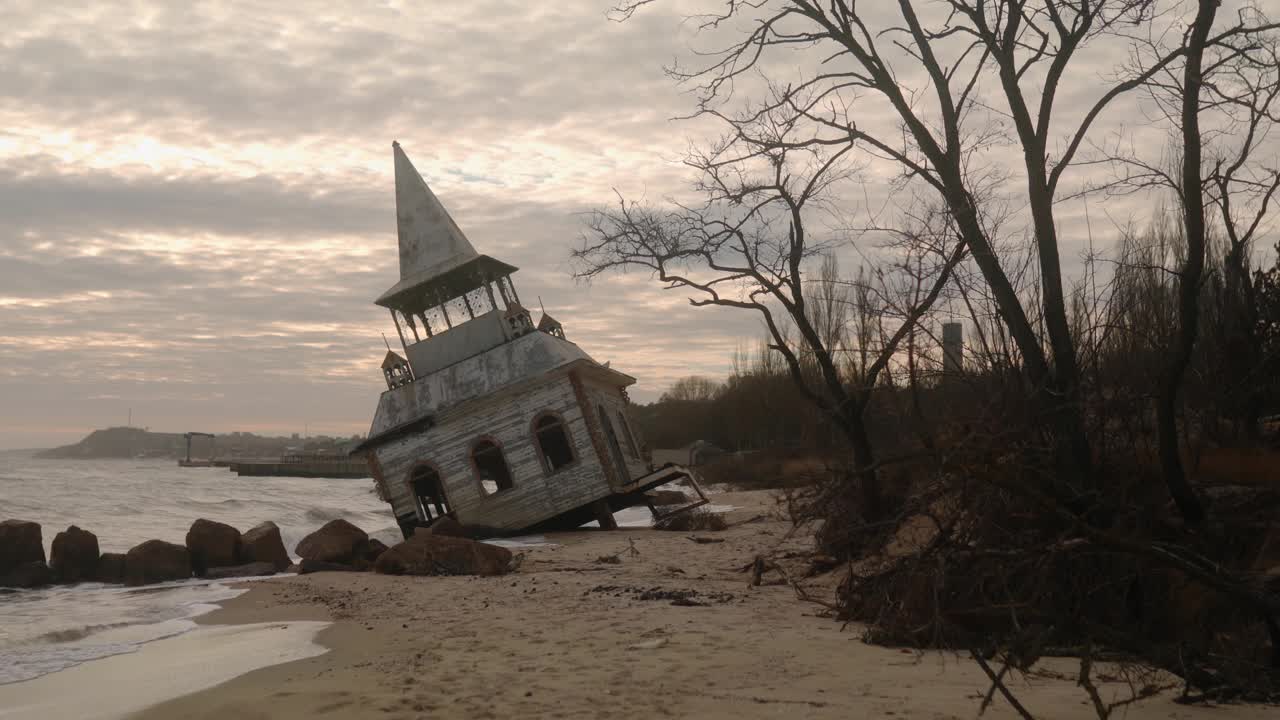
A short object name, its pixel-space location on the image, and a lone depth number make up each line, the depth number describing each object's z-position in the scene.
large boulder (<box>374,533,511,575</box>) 15.68
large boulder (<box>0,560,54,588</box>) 17.36
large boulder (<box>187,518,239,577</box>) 18.78
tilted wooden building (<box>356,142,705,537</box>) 23.81
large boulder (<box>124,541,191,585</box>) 18.00
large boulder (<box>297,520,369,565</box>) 18.20
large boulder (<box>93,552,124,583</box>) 18.30
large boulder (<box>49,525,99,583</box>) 18.25
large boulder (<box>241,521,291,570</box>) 19.53
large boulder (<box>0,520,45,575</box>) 17.94
